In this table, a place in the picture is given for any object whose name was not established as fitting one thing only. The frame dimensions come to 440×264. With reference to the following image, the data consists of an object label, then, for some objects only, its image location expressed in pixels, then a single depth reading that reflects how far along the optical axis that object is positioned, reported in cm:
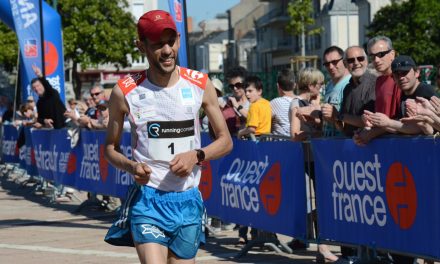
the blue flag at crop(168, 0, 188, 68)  1389
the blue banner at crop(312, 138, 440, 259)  769
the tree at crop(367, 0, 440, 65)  7181
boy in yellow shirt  1142
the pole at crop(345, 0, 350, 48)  8584
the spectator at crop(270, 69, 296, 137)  1134
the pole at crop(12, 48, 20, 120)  2712
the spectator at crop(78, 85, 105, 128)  1557
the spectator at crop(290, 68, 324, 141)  988
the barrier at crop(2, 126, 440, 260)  777
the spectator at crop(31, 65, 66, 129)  1770
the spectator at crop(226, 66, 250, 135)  1253
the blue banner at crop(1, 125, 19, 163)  2419
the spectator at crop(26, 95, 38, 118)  2291
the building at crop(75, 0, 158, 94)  10112
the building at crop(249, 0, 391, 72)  9025
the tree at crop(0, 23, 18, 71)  6231
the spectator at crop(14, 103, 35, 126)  2245
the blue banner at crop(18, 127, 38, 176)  2027
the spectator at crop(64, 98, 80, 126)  1619
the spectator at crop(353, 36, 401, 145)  835
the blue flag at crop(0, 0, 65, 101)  2227
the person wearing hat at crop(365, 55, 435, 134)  789
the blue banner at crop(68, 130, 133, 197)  1445
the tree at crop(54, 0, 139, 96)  7247
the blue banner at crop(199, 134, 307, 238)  977
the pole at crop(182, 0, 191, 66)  1408
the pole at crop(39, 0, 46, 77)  2195
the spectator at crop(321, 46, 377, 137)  894
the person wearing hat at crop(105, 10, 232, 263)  588
